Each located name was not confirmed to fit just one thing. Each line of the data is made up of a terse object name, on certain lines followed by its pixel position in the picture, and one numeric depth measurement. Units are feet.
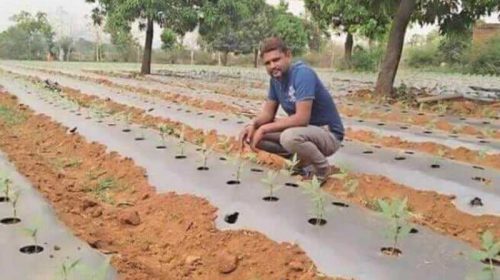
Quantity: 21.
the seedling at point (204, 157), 11.93
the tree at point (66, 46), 124.36
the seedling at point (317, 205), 8.26
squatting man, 10.30
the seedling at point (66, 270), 5.67
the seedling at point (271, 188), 9.01
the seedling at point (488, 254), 5.91
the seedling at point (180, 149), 13.08
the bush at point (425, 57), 95.39
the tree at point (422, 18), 27.66
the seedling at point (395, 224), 7.11
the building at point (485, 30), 96.44
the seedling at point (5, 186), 8.48
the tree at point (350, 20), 29.35
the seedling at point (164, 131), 14.88
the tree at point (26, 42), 122.72
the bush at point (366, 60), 81.71
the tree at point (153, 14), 44.45
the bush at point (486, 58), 74.54
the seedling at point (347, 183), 9.80
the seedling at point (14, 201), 7.99
